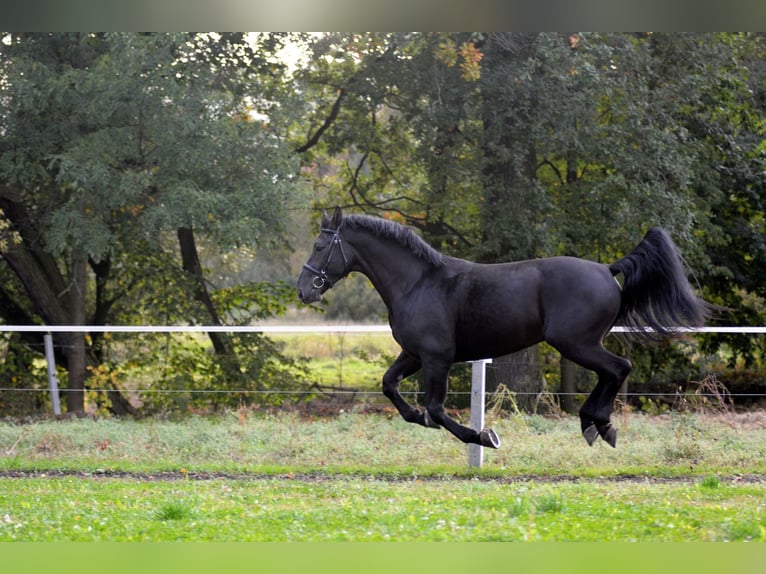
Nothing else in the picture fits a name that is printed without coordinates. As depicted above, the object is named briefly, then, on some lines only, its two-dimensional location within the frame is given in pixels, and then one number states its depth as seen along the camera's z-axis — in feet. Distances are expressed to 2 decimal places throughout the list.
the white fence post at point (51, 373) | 82.07
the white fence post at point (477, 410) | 59.31
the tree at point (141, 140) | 87.56
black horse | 46.03
